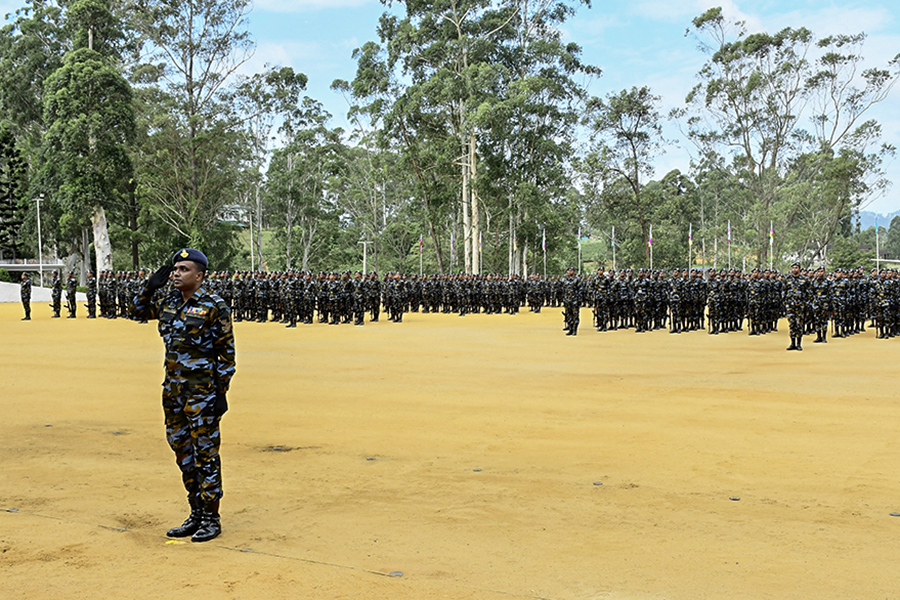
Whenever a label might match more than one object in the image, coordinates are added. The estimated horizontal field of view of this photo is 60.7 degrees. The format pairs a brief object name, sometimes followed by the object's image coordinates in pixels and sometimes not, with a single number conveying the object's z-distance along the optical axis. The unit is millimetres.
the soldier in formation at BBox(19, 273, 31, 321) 26188
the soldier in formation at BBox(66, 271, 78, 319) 26953
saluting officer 4551
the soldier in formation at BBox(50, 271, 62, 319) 27666
